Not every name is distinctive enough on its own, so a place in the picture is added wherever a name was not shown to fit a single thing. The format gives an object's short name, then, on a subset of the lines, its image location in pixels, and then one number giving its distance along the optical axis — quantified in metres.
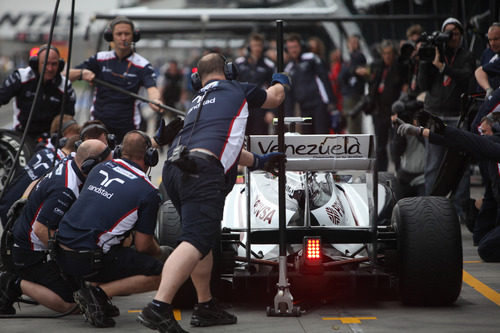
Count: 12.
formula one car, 12.46
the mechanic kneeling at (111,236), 12.06
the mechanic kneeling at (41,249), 12.59
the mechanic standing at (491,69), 18.94
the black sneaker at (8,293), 12.74
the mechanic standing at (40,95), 19.11
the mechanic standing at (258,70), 28.83
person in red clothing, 35.81
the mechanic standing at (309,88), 28.91
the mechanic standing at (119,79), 19.03
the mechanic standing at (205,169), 11.00
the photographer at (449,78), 20.47
